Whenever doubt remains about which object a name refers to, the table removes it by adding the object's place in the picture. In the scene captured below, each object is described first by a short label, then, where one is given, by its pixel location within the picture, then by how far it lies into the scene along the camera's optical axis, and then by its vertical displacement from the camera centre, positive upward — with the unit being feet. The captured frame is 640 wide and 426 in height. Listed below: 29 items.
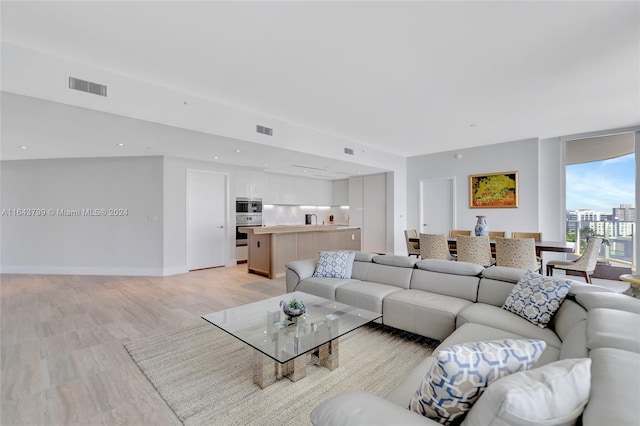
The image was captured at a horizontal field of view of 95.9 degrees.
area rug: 6.04 -4.12
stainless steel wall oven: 23.50 -0.76
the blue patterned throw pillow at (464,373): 3.23 -1.83
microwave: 23.67 +0.66
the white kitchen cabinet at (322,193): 30.83 +2.10
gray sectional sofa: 3.05 -2.32
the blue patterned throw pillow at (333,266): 12.32 -2.31
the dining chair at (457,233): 19.74 -1.44
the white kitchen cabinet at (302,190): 29.01 +2.31
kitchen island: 18.58 -2.28
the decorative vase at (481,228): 15.56 -0.88
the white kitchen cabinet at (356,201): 28.17 +1.13
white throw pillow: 2.56 -1.73
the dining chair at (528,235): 16.60 -1.40
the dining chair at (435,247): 15.71 -1.93
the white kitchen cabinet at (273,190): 26.76 +2.11
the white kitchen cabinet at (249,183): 23.66 +2.52
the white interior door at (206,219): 20.89 -0.46
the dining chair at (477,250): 14.23 -1.90
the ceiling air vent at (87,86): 9.69 +4.39
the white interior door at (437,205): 23.51 +0.57
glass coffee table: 6.59 -2.99
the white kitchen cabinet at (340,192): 30.81 +2.18
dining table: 13.69 -1.72
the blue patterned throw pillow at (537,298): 6.95 -2.19
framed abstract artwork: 20.40 +1.57
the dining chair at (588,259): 13.64 -2.28
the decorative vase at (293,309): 7.62 -2.57
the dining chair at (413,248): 18.76 -2.35
